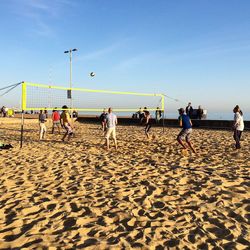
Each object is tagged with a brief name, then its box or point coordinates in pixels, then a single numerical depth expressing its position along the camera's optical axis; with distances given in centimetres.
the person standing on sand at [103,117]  1668
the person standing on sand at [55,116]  1580
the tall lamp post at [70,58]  3107
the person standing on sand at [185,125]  934
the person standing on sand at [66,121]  1205
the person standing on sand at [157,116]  2159
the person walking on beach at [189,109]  2134
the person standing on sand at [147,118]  1287
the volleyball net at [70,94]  1091
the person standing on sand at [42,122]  1321
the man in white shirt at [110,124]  1028
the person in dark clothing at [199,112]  2230
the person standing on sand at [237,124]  996
